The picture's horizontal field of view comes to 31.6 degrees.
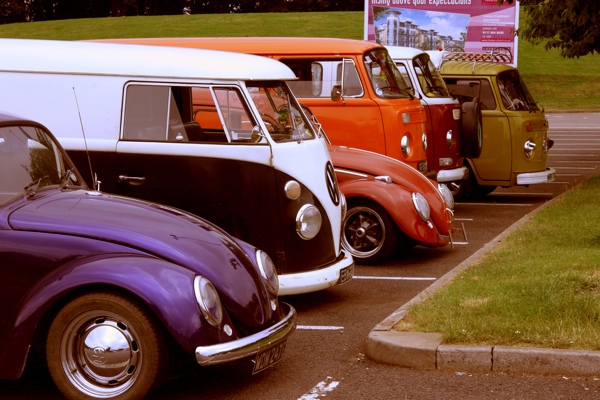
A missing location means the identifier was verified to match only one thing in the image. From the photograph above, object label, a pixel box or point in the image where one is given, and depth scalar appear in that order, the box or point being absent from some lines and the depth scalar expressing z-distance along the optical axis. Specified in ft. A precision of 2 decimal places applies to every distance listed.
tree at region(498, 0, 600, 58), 51.13
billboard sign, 121.29
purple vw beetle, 18.76
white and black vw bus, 26.96
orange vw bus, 41.65
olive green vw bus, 50.52
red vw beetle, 34.01
